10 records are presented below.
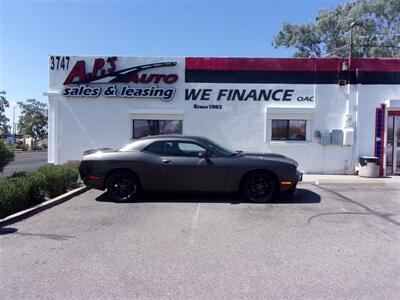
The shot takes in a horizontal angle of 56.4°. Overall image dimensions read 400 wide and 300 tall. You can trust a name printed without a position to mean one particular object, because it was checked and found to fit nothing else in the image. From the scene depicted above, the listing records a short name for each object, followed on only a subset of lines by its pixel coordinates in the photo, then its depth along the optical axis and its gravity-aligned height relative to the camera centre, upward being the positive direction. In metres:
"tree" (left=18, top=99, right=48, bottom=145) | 70.31 +2.90
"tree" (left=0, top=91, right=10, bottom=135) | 65.01 +3.49
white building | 13.57 +1.31
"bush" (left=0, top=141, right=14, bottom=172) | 8.67 -0.46
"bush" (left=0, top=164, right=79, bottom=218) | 6.92 -1.09
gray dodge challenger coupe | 8.26 -0.72
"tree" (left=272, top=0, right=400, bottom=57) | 31.34 +10.16
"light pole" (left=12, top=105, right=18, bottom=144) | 74.66 +1.25
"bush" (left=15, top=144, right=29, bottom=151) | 54.02 -1.72
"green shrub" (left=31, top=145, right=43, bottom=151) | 60.70 -2.05
